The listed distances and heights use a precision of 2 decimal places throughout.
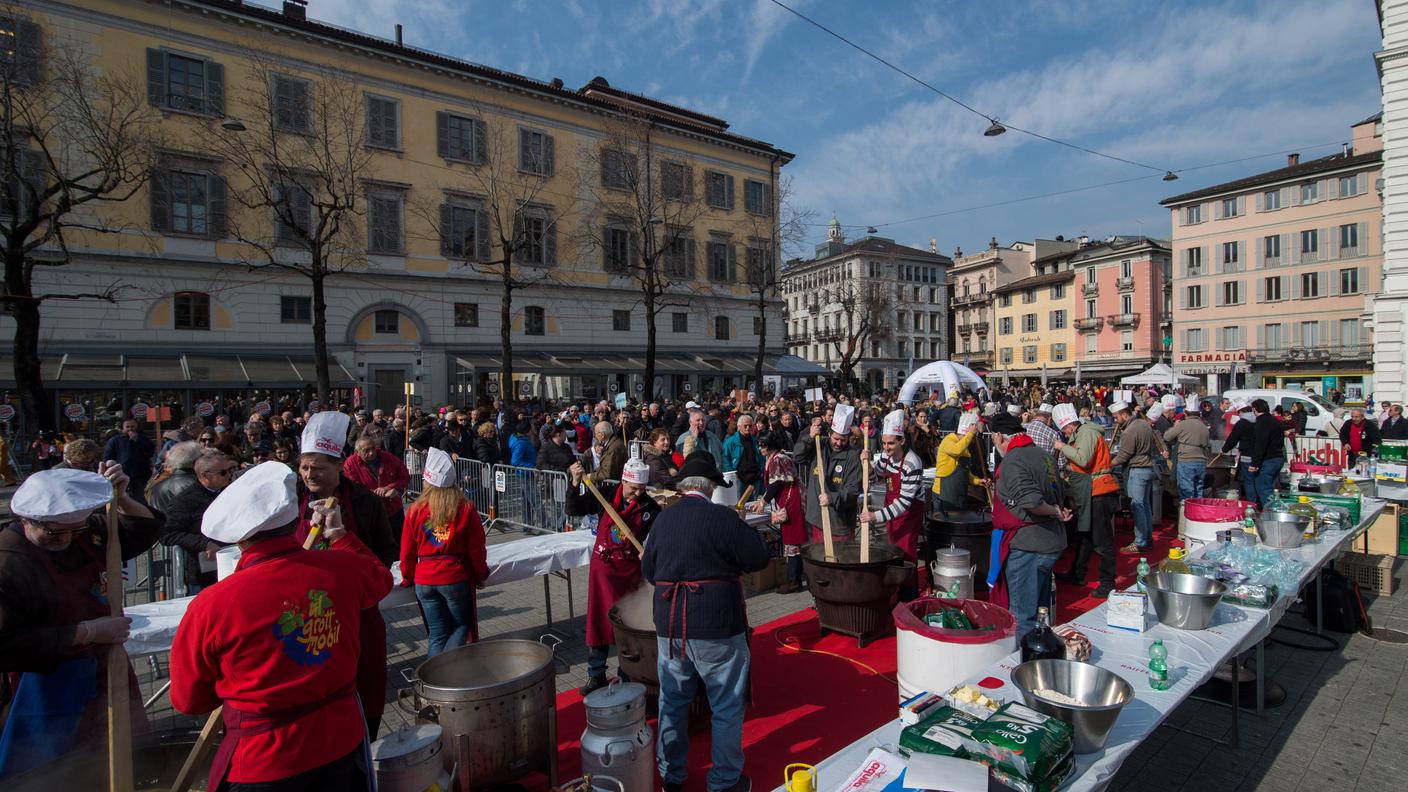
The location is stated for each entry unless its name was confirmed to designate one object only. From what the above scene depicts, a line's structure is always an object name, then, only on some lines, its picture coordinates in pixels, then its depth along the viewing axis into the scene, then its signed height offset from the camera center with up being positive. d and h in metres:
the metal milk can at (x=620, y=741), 3.46 -1.79
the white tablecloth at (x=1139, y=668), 2.86 -1.60
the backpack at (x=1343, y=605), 6.43 -2.18
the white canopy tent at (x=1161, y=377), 28.63 -0.06
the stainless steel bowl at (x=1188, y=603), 4.25 -1.42
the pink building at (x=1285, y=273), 42.50 +6.67
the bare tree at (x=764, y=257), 32.81 +6.59
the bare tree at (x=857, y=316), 44.12 +5.39
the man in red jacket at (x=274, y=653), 2.29 -0.88
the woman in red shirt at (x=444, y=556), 4.80 -1.16
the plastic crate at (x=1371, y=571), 7.48 -2.19
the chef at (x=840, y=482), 7.29 -1.06
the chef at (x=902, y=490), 6.67 -1.07
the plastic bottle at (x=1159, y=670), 3.54 -1.51
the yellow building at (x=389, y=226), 22.25 +6.64
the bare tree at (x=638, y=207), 29.09 +8.38
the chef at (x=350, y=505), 3.57 -0.71
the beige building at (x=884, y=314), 72.31 +8.51
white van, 19.95 -0.91
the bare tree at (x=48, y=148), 14.64 +6.83
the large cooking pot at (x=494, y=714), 3.49 -1.69
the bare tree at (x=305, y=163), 21.72 +7.78
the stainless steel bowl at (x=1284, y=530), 5.90 -1.35
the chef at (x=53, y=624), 2.95 -0.99
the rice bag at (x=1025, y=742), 2.55 -1.38
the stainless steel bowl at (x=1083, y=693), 2.92 -1.45
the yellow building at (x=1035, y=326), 62.91 +5.03
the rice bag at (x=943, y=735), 2.56 -1.37
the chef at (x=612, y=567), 5.12 -1.34
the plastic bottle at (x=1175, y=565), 4.91 -1.37
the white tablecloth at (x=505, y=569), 4.28 -1.47
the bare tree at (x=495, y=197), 28.56 +8.17
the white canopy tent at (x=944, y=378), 19.39 +0.07
